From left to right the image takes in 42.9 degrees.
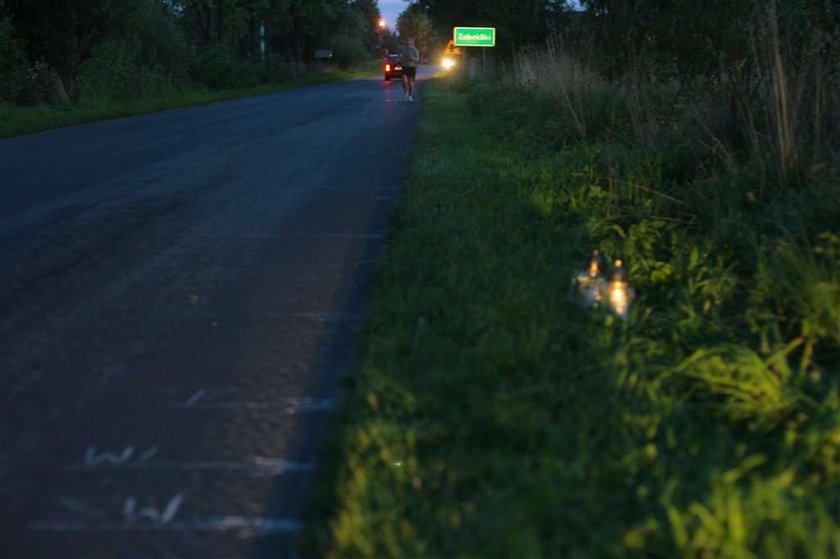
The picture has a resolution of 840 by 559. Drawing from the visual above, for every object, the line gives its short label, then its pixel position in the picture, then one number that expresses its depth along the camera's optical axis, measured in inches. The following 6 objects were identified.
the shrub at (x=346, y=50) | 3198.8
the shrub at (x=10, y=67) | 1061.8
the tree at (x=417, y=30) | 6067.9
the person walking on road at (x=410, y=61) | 1218.6
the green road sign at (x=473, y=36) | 1234.6
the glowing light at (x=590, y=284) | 230.2
